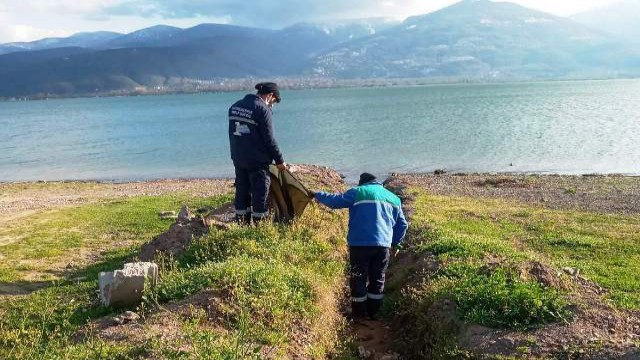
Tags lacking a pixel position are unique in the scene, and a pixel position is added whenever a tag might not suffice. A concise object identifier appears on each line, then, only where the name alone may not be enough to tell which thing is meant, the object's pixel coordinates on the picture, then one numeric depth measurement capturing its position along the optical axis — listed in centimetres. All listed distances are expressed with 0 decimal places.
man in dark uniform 1145
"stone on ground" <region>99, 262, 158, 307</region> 924
